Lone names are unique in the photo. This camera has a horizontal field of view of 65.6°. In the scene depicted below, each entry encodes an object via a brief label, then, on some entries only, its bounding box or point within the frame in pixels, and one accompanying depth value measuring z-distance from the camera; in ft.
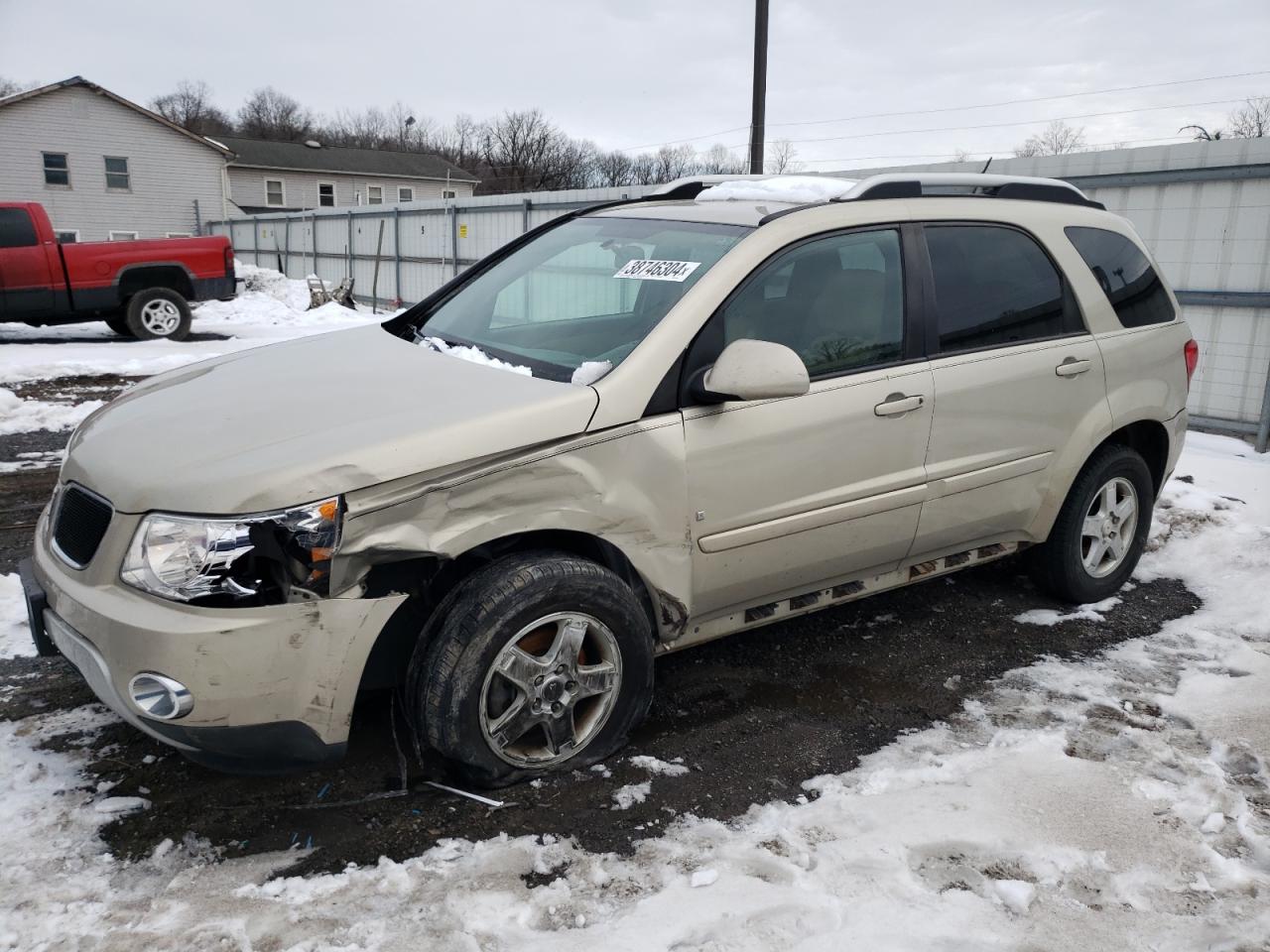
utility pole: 50.16
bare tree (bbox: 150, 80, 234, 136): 259.19
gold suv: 8.45
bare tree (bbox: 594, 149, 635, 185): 212.64
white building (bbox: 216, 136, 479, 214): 158.20
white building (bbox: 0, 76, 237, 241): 109.70
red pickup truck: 44.09
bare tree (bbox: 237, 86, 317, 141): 261.85
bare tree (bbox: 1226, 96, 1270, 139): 125.18
